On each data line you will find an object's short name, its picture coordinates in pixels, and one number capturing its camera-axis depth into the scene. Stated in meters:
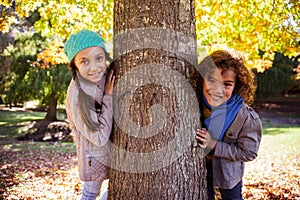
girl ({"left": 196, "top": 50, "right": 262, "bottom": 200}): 2.39
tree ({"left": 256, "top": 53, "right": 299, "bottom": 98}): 20.95
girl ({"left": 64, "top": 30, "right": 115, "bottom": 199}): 2.36
